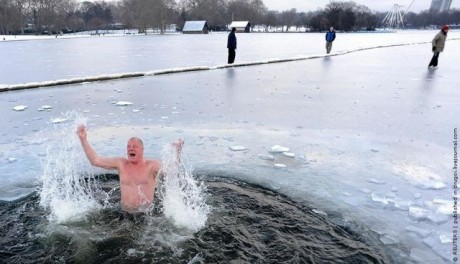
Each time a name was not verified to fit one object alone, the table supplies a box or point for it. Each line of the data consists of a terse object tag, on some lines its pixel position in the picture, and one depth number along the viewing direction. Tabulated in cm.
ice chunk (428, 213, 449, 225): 357
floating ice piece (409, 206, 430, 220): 367
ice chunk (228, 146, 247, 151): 563
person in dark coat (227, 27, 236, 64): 1579
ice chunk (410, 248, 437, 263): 301
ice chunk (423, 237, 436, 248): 321
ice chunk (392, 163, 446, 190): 437
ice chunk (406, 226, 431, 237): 337
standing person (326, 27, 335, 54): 2270
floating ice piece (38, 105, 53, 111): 803
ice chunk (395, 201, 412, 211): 385
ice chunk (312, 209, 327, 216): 380
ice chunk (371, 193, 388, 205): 400
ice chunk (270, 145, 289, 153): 554
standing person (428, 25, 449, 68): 1544
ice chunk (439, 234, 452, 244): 326
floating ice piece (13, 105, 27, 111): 797
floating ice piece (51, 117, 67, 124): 696
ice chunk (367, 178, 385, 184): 448
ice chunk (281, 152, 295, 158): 533
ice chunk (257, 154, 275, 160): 529
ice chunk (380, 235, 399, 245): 327
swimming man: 370
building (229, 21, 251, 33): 9744
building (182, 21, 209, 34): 8244
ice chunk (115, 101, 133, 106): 858
